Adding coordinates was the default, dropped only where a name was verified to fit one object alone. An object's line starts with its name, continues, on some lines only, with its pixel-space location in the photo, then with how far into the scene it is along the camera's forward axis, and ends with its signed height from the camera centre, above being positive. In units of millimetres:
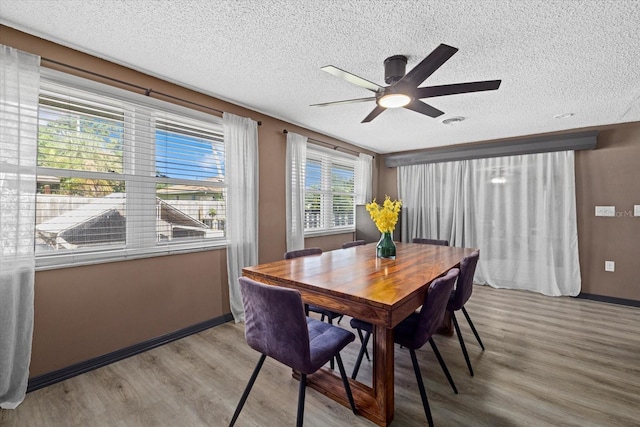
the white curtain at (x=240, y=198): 2992 +181
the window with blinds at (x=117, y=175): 2021 +335
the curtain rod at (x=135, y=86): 2014 +1084
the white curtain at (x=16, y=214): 1755 +12
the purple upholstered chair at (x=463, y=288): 2092 -563
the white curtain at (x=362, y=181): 5125 +617
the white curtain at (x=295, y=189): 3639 +341
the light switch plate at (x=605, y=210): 3686 +43
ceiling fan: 1670 +872
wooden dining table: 1377 -402
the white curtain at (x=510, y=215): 3969 -12
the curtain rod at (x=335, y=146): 3973 +1086
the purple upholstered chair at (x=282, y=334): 1302 -586
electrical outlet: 3691 -681
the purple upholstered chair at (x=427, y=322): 1543 -616
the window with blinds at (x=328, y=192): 4277 +376
